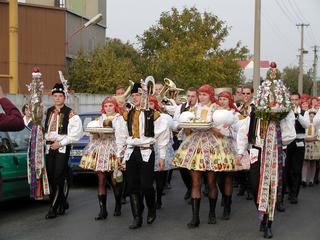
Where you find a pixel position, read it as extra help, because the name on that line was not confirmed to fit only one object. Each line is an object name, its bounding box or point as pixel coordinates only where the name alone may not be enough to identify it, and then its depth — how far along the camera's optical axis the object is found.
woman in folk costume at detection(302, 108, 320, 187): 12.51
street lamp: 34.42
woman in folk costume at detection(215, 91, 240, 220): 8.34
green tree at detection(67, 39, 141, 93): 26.28
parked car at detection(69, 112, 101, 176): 11.73
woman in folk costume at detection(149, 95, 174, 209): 8.45
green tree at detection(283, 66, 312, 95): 80.38
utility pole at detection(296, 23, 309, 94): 52.66
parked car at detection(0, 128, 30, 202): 8.55
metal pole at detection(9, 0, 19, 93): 14.12
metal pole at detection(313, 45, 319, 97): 68.21
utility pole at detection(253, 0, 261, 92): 21.06
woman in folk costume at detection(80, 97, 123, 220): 8.74
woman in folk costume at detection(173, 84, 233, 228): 8.06
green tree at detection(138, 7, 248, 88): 38.59
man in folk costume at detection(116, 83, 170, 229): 8.04
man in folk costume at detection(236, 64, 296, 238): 7.57
